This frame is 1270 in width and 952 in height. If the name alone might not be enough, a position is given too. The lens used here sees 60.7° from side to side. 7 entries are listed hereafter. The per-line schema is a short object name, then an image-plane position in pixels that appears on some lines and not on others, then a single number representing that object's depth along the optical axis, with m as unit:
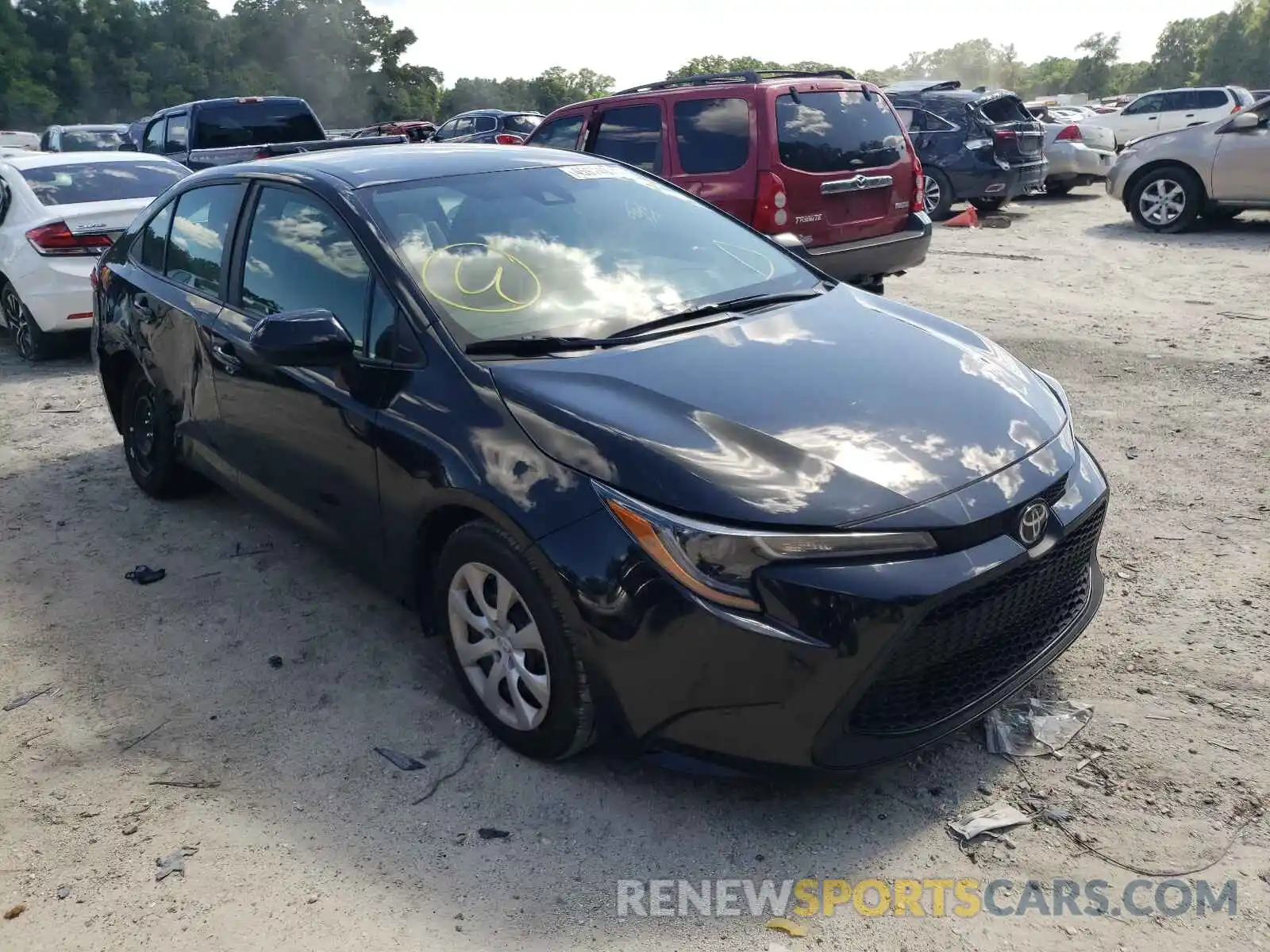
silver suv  11.50
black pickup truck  14.13
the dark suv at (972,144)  13.92
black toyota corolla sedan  2.62
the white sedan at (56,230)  8.05
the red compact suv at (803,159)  7.87
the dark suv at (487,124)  22.64
